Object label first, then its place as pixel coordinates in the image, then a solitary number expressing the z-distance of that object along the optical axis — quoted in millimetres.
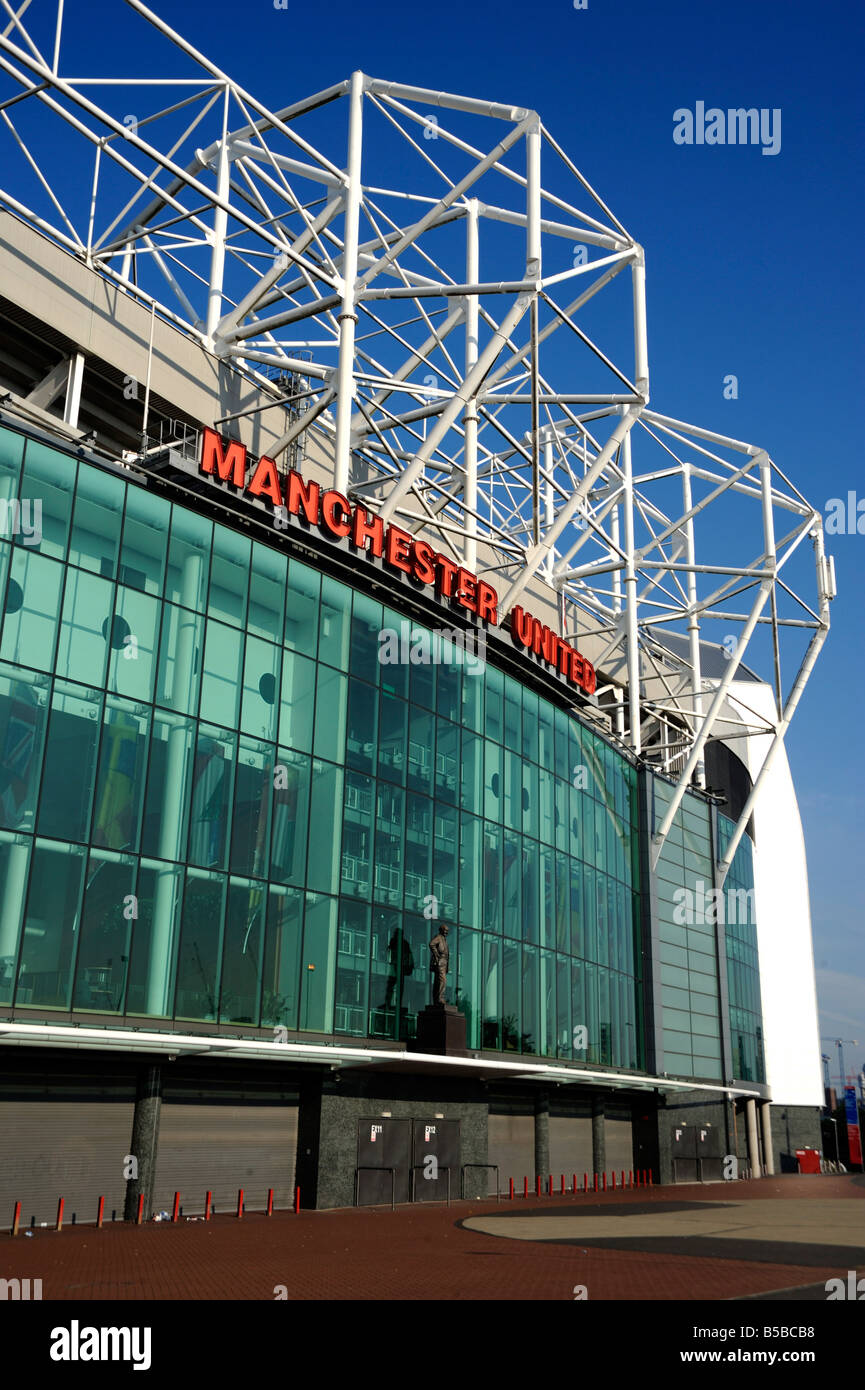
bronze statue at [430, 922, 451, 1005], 36562
